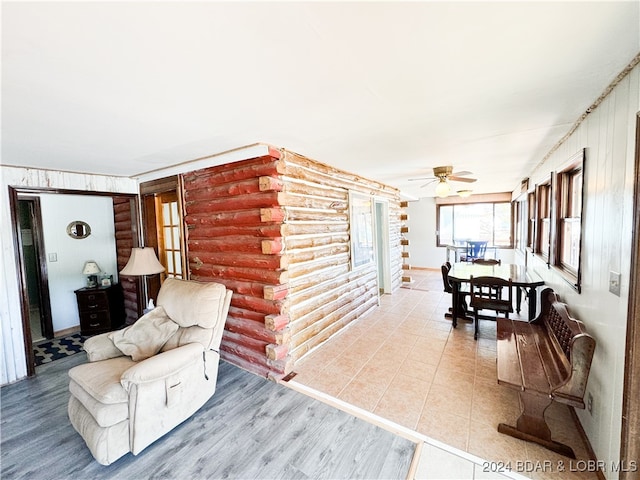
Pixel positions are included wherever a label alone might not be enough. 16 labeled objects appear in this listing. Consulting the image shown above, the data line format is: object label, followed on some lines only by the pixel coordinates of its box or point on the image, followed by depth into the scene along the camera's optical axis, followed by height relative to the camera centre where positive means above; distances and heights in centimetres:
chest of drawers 411 -119
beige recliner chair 189 -112
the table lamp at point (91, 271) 426 -63
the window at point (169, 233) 392 -6
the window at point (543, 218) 381 -2
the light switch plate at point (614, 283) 153 -39
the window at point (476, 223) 780 -12
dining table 361 -84
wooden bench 175 -115
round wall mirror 434 +4
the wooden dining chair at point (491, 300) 352 -110
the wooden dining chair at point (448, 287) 426 -110
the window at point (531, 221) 438 -6
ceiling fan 392 +64
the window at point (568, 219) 263 -3
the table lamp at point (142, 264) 328 -42
